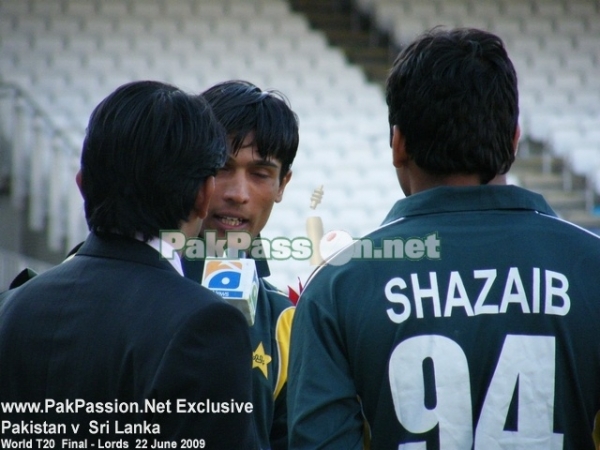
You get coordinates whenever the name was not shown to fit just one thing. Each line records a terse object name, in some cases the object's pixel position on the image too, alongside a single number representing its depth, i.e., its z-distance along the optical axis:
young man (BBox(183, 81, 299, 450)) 4.90
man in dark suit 4.30
